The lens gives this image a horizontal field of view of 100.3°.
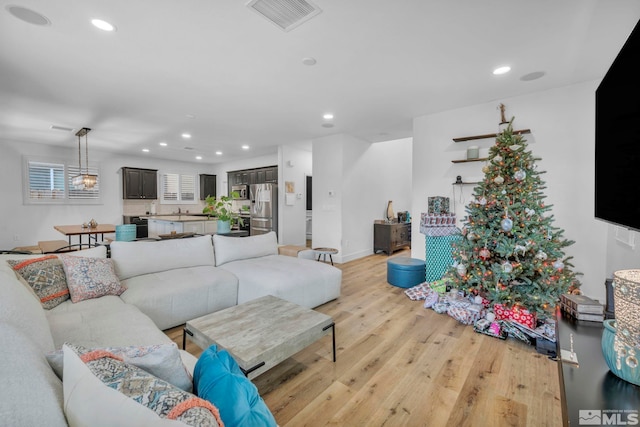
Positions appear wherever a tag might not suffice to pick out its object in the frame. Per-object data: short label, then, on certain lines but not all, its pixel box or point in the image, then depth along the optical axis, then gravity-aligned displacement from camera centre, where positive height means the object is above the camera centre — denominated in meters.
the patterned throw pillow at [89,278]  2.16 -0.63
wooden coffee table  1.59 -0.87
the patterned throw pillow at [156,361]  0.84 -0.50
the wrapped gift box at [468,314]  2.80 -1.16
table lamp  0.92 -0.46
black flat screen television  1.10 +0.31
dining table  4.53 -0.47
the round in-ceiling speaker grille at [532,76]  2.93 +1.44
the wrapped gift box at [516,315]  2.54 -1.08
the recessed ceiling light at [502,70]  2.81 +1.44
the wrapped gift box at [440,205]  4.09 -0.01
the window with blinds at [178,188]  8.62 +0.55
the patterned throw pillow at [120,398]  0.58 -0.46
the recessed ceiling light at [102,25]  2.08 +1.42
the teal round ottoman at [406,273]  3.88 -1.01
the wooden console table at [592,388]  0.84 -0.65
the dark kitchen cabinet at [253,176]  7.59 +0.86
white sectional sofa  0.65 -0.76
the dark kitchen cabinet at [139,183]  7.57 +0.60
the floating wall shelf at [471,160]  3.63 +0.63
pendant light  5.20 +0.48
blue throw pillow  0.76 -0.58
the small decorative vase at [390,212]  6.59 -0.19
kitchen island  6.06 -0.49
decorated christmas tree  2.61 -0.40
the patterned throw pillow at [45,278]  2.01 -0.58
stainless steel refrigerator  7.09 -0.11
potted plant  4.03 -0.17
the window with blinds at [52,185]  6.37 +0.46
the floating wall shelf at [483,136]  3.46 +0.96
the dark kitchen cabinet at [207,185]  9.45 +0.68
